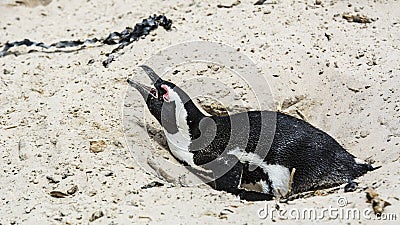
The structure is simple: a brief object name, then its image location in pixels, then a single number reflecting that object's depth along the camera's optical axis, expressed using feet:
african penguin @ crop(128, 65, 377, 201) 14.39
